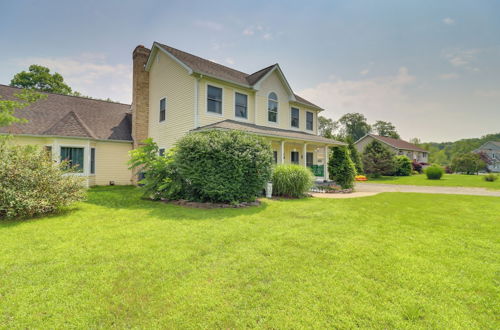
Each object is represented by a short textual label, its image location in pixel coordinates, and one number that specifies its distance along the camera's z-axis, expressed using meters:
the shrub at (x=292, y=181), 10.60
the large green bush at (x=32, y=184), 6.00
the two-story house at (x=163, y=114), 12.77
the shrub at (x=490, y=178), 22.83
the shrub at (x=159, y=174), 8.89
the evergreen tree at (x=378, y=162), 28.12
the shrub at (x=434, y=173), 25.35
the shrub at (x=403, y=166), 30.14
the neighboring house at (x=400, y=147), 42.16
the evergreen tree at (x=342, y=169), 14.77
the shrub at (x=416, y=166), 35.50
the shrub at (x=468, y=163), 36.19
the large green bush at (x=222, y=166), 7.97
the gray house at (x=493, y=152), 58.84
